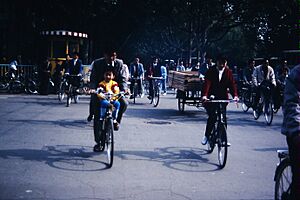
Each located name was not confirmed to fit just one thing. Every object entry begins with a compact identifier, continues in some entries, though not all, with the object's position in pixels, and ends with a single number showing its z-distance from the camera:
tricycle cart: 13.60
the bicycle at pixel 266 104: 12.34
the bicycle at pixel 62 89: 17.12
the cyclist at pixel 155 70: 19.60
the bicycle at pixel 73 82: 16.47
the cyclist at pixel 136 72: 18.00
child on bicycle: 7.57
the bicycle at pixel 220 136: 7.05
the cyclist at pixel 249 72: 15.15
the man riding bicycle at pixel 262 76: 12.89
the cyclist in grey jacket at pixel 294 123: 3.68
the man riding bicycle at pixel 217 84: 7.91
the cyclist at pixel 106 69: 8.10
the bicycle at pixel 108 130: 6.84
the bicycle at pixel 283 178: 4.02
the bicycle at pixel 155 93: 16.59
